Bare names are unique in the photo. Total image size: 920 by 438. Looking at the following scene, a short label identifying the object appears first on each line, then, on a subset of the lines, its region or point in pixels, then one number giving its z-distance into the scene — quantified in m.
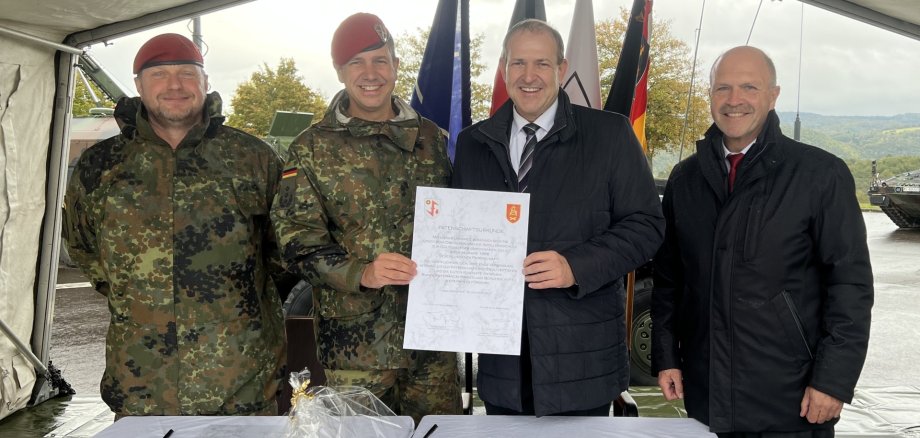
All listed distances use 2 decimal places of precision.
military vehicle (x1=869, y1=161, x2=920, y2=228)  17.36
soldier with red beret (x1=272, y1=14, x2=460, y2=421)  2.29
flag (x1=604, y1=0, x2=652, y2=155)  4.38
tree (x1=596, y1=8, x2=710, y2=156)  21.78
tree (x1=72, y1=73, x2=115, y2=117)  24.83
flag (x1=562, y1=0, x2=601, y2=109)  4.42
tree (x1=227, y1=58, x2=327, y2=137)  24.52
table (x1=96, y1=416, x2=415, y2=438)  1.72
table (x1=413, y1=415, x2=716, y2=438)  1.72
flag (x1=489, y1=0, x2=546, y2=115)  4.21
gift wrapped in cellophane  1.53
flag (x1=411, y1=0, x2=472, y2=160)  4.25
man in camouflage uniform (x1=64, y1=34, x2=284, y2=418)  2.57
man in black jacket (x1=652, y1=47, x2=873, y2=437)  1.98
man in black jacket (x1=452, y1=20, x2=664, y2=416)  1.98
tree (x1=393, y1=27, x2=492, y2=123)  21.29
